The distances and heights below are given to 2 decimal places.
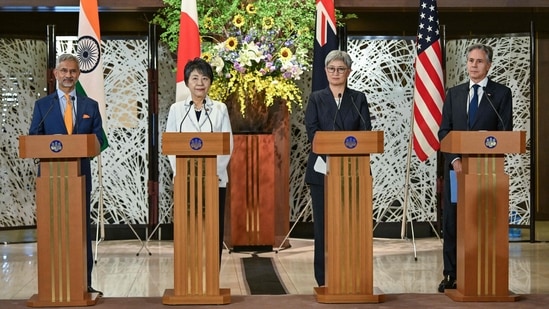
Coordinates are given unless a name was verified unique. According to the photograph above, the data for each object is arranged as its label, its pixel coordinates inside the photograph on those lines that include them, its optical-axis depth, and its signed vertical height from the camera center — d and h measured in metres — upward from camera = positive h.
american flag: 7.78 +0.53
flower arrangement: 7.86 +0.84
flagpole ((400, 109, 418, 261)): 8.08 -0.33
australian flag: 7.64 +0.85
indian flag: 7.53 +0.72
